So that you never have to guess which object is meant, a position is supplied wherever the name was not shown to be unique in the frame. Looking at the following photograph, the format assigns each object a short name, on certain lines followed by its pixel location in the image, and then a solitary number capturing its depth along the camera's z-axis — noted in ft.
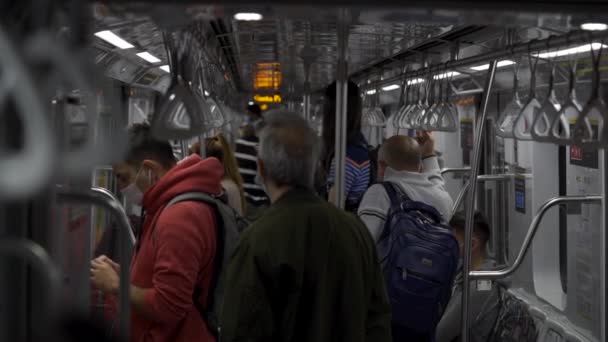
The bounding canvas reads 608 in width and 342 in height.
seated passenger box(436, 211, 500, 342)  15.49
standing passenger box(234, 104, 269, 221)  28.27
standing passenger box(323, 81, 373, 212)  15.93
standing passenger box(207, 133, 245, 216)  16.63
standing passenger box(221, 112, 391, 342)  8.42
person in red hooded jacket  9.46
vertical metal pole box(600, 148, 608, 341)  10.74
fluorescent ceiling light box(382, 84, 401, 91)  29.22
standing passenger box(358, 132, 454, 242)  13.69
